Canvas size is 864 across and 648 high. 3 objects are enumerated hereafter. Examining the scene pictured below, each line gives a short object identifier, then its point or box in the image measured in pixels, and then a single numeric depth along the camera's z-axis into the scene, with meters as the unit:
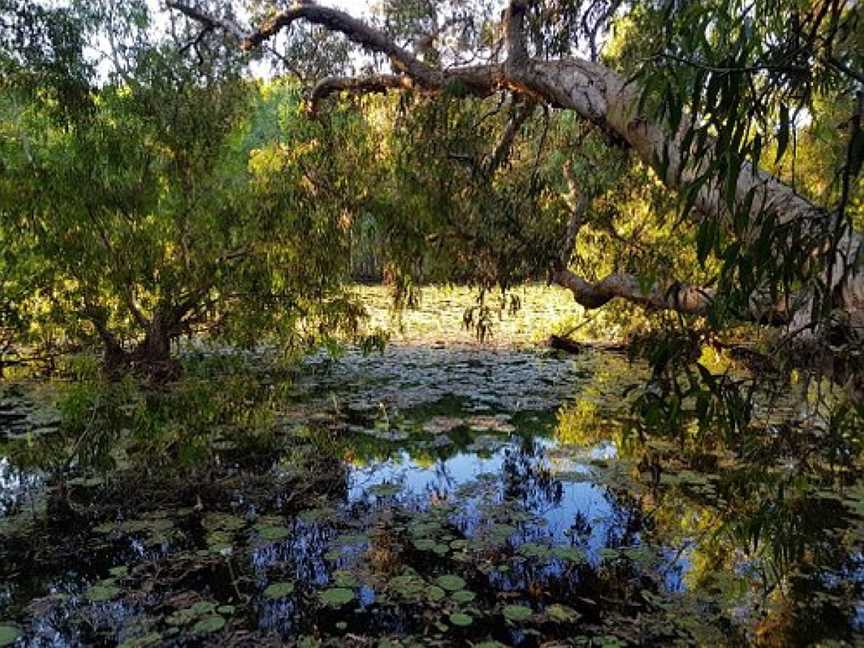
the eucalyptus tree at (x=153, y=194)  4.80
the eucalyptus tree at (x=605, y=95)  1.16
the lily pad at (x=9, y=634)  2.79
